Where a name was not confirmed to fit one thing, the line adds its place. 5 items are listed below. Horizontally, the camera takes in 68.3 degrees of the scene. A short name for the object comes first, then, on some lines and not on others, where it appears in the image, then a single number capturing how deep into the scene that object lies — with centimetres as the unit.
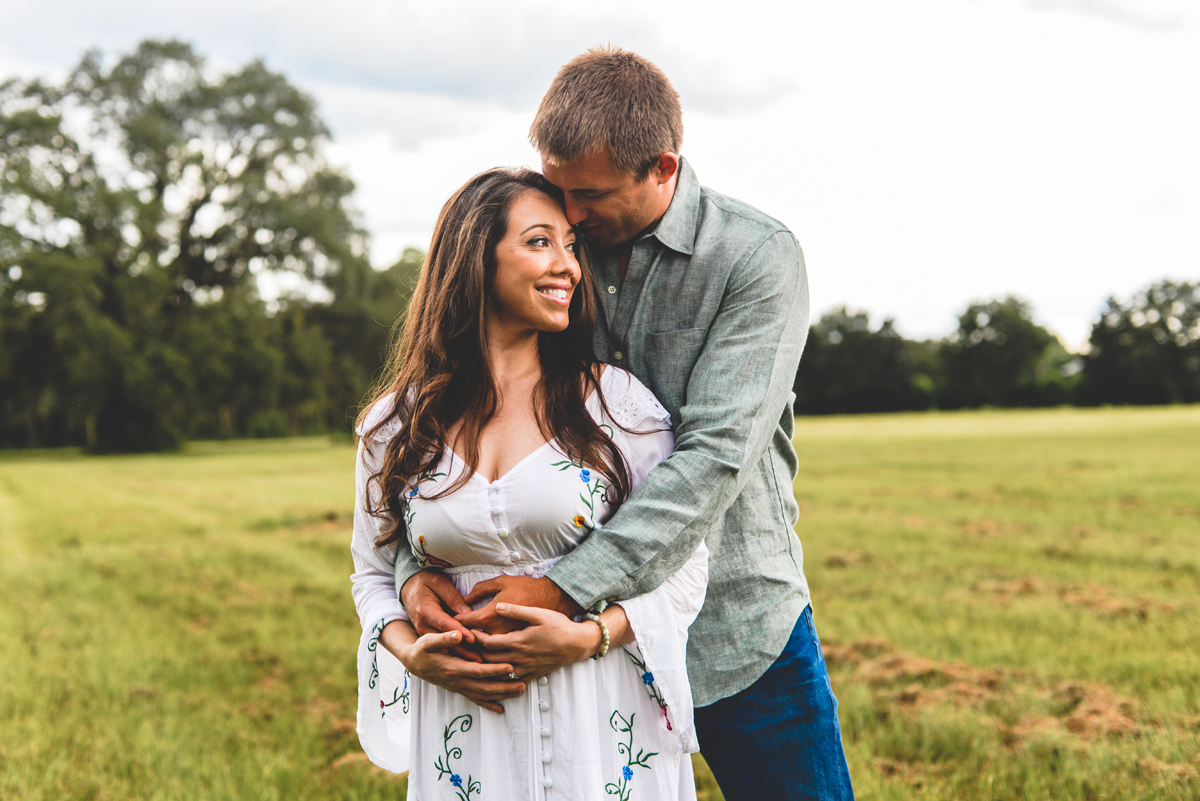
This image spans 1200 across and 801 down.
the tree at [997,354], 7227
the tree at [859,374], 6700
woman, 193
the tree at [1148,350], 6619
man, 200
